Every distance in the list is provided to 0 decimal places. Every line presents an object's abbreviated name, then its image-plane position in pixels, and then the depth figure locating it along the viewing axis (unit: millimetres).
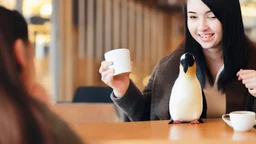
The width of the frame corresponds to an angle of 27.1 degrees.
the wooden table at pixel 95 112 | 2907
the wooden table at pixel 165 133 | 1283
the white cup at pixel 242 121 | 1440
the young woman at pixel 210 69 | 1673
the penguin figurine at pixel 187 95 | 1535
